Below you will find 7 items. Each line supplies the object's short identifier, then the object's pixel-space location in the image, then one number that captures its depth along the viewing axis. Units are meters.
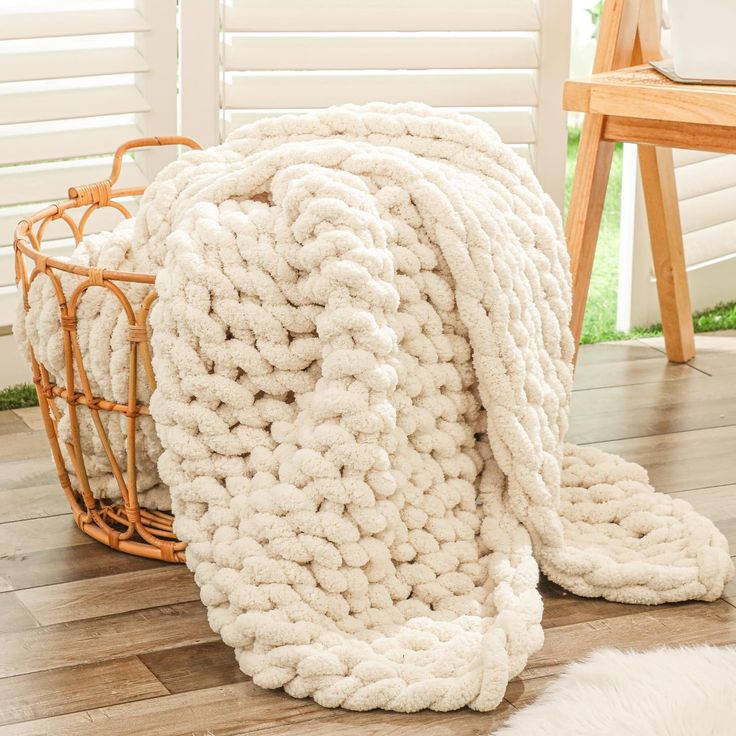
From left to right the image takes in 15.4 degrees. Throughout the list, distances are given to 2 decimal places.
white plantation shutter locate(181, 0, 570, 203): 4.14
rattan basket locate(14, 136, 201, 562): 3.49
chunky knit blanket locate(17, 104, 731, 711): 3.33
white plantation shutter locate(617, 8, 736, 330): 4.58
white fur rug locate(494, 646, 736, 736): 3.20
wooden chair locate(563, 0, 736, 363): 3.74
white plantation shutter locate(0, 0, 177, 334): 4.04
